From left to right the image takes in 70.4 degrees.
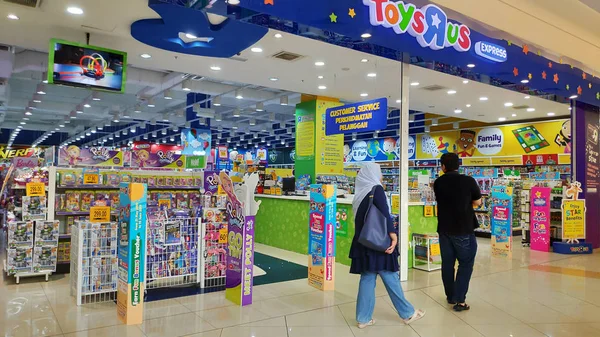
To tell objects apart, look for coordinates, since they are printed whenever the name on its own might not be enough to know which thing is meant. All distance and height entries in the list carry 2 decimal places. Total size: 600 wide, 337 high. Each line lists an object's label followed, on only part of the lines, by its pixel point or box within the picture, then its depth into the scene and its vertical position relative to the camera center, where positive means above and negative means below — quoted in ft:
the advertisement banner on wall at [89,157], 20.42 +0.80
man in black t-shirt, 14.48 -1.51
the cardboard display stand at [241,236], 14.58 -2.16
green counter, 21.56 -2.89
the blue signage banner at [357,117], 22.07 +3.32
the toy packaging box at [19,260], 17.57 -3.68
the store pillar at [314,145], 32.65 +2.37
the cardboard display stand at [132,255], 12.87 -2.52
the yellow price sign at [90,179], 20.33 -0.31
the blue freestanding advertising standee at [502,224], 25.22 -2.76
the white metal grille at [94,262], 14.93 -3.21
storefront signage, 16.16 +6.30
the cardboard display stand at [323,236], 16.85 -2.41
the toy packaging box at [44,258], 18.06 -3.69
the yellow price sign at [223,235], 17.29 -2.48
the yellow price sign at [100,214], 15.72 -1.53
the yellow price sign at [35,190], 18.51 -0.79
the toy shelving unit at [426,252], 20.90 -3.75
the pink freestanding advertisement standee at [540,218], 27.48 -2.61
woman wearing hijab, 12.50 -2.49
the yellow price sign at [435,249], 21.03 -3.58
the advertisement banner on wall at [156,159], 22.90 +0.82
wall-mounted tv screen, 18.43 +4.76
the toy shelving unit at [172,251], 16.11 -3.02
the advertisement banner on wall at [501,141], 38.45 +3.74
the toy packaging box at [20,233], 17.71 -2.59
